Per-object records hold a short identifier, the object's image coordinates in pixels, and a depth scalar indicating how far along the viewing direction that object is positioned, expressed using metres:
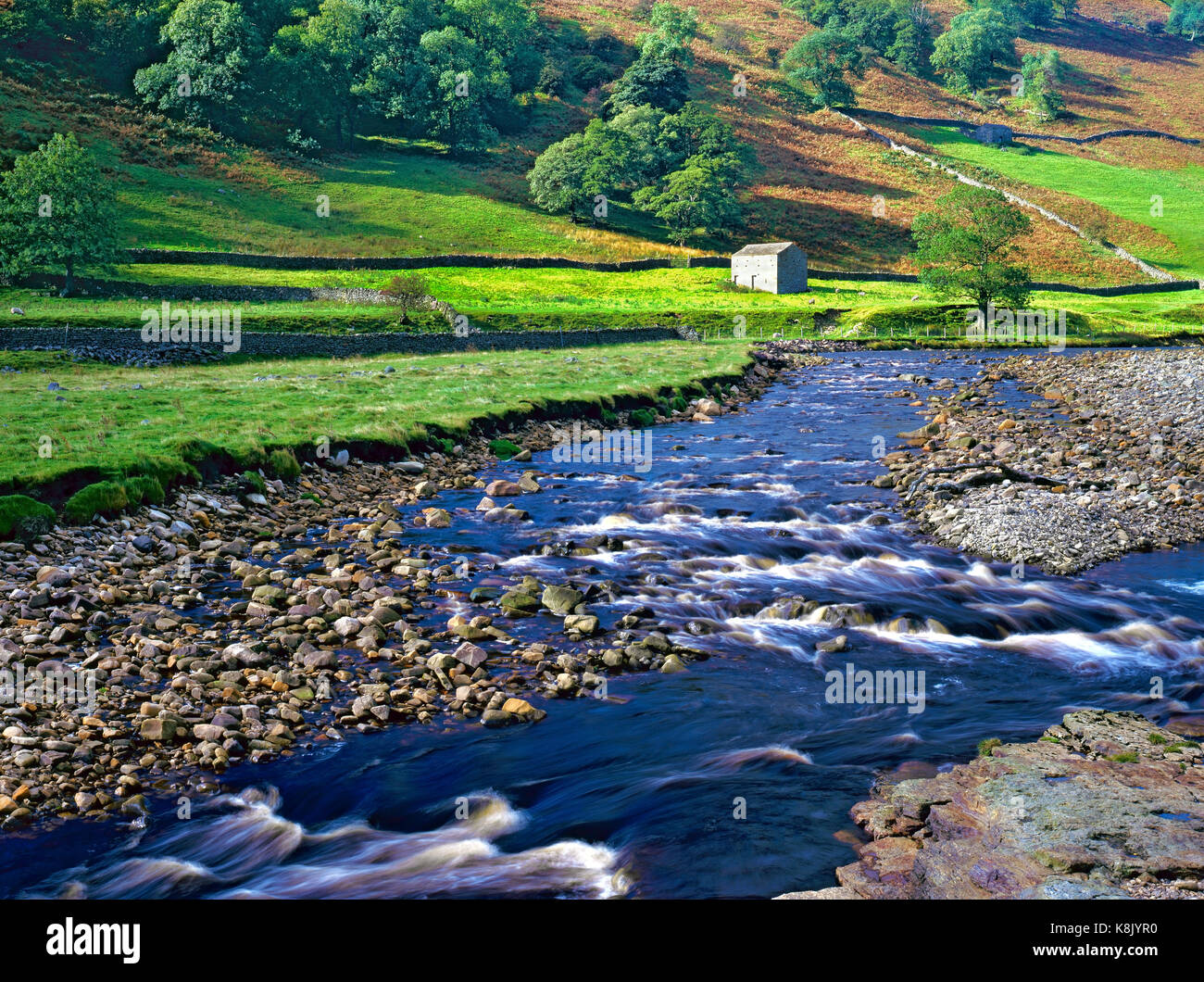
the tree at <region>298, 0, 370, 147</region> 109.00
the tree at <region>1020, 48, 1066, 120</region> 174.88
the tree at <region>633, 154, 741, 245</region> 106.56
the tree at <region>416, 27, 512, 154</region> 118.31
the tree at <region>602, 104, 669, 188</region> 112.06
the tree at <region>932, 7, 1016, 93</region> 186.88
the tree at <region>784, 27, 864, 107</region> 162.88
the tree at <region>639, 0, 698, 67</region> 150.40
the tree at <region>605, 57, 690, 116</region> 133.50
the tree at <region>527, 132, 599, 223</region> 106.31
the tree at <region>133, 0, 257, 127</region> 100.38
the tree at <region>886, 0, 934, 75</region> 189.75
